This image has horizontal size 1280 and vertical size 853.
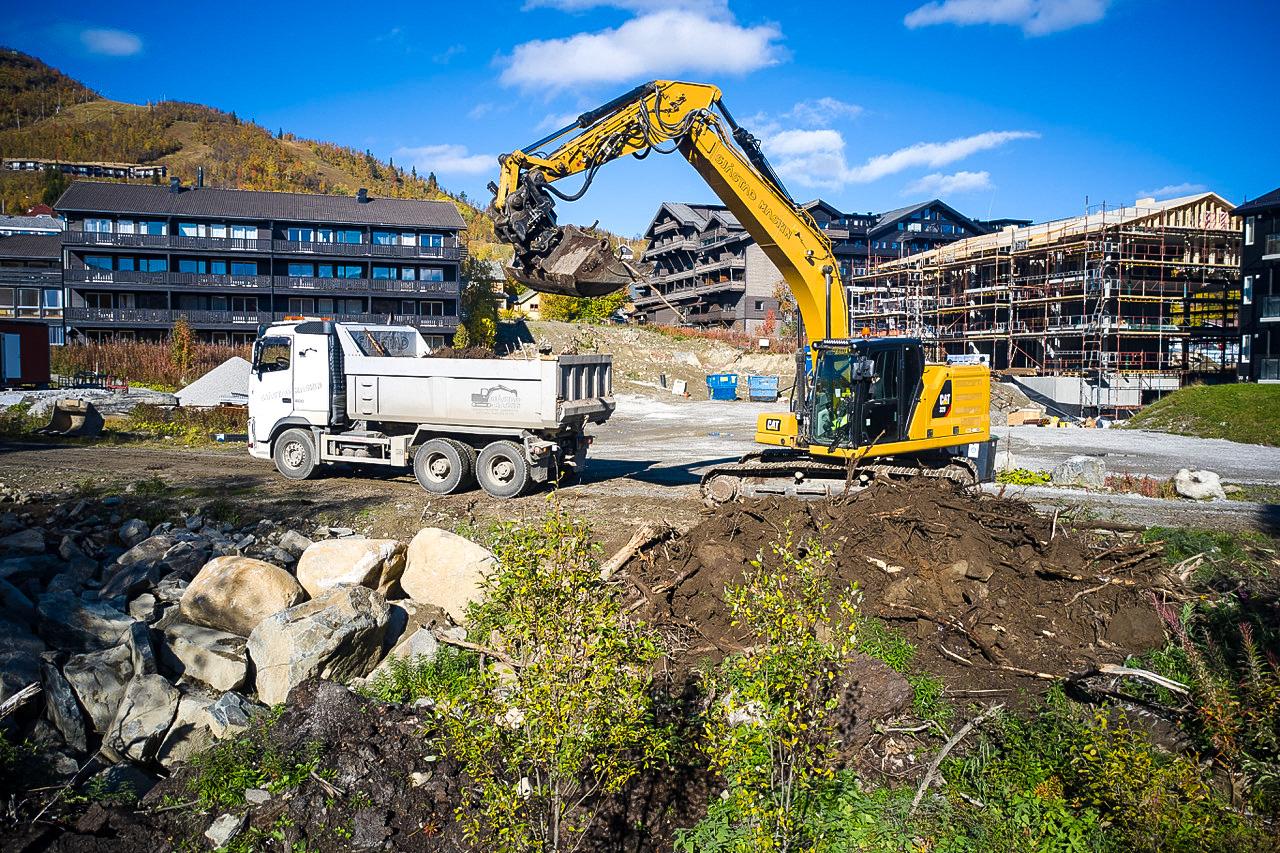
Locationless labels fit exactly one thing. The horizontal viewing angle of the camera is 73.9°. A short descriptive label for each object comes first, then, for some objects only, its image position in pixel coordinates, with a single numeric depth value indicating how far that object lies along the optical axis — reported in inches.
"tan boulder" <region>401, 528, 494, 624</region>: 384.2
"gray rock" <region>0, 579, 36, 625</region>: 326.3
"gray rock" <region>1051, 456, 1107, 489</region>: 732.7
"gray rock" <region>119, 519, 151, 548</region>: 470.9
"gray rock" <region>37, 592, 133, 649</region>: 321.7
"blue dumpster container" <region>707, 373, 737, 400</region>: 1739.7
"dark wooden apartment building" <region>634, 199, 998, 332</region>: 2721.5
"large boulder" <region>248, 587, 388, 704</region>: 301.6
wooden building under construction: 1630.2
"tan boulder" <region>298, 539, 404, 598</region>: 386.9
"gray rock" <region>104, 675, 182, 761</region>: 268.5
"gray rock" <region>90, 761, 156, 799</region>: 241.6
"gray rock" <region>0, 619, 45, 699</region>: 275.7
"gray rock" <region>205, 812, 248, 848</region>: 221.0
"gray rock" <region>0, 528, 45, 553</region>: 415.5
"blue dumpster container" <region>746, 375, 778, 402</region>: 1711.4
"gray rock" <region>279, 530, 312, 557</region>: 453.7
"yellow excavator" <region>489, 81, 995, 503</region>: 505.7
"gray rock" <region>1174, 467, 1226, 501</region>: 670.5
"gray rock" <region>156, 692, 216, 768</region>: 271.0
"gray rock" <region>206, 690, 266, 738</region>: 276.8
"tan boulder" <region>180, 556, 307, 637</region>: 350.3
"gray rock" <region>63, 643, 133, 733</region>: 280.1
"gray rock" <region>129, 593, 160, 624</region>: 357.1
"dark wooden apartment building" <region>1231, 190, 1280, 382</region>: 1444.4
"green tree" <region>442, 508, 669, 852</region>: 163.8
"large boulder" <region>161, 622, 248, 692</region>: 308.5
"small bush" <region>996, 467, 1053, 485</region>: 729.6
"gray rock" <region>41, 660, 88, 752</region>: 270.1
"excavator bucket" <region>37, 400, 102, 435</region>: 914.1
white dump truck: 593.9
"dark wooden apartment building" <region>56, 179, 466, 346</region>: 1988.2
